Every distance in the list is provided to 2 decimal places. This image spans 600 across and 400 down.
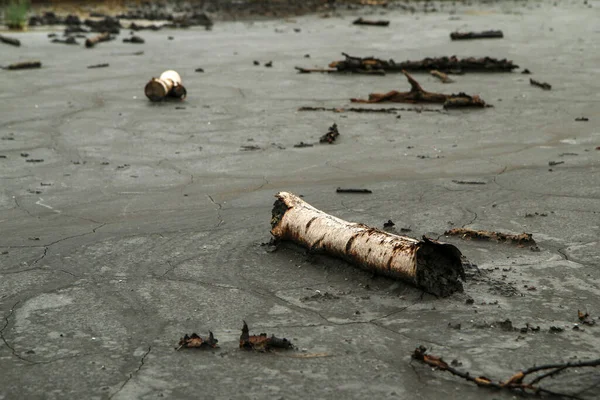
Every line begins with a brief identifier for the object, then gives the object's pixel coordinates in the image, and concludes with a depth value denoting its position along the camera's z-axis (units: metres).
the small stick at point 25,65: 23.55
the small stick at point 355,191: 11.49
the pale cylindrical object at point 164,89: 18.52
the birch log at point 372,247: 7.77
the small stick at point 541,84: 19.03
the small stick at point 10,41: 28.76
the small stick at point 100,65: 24.02
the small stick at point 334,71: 21.52
